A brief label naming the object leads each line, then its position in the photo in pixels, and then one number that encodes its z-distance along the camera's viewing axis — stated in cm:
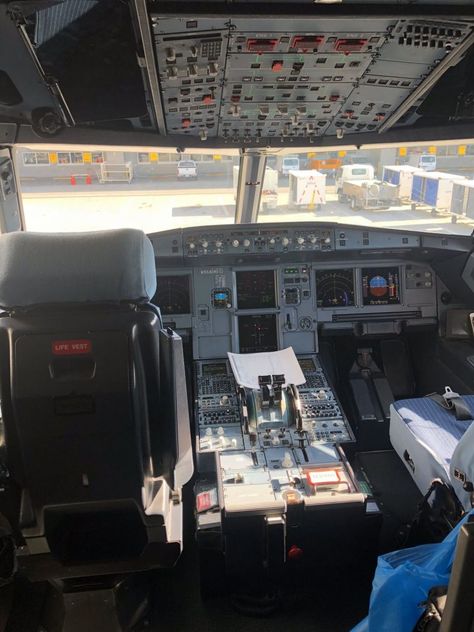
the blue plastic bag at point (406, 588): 125
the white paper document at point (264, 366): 283
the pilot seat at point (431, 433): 200
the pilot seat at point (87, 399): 144
